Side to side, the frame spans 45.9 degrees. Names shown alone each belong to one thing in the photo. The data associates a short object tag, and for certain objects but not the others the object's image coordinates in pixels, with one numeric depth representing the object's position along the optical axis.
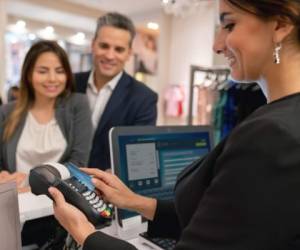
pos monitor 0.98
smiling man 1.60
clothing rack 3.13
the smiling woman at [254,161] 0.48
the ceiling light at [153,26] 5.43
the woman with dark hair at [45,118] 1.48
